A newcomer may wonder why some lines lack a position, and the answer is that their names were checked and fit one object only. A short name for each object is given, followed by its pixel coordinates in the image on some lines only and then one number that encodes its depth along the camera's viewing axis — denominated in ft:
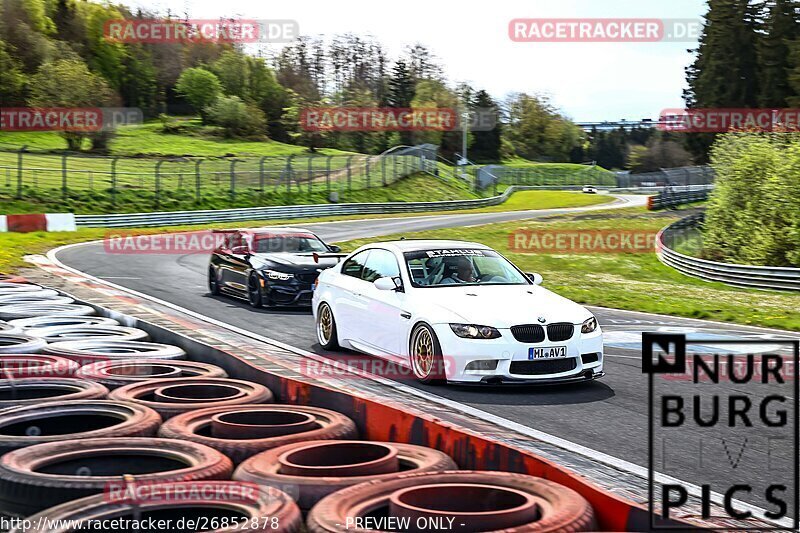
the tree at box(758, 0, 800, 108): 229.25
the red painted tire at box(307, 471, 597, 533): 13.15
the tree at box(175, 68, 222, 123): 382.63
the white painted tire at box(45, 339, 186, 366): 27.78
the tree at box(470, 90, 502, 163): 431.02
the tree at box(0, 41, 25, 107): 325.01
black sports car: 53.62
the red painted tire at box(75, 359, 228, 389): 24.77
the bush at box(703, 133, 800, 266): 104.83
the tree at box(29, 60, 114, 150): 293.23
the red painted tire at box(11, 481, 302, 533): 13.00
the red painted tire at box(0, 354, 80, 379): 24.27
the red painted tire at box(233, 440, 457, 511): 14.85
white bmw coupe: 31.27
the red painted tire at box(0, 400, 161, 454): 19.04
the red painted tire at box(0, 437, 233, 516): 14.51
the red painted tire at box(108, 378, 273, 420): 21.09
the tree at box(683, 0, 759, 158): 248.52
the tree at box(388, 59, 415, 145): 414.82
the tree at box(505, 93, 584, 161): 555.28
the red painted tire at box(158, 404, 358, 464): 17.52
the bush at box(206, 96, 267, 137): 361.30
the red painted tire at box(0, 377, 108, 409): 22.97
